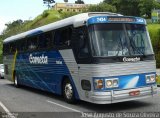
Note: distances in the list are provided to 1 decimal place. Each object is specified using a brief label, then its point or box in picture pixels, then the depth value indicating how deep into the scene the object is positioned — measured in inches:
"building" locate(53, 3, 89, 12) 5684.1
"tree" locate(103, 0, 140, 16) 4648.1
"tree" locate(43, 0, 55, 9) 6186.0
